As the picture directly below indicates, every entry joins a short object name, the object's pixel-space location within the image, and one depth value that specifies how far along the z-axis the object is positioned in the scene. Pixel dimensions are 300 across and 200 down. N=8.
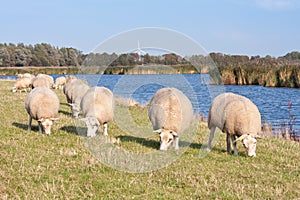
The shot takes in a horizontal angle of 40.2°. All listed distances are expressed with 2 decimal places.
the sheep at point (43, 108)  11.49
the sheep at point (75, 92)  16.00
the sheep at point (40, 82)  26.65
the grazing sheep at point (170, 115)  9.29
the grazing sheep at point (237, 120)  9.02
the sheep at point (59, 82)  36.78
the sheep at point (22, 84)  30.59
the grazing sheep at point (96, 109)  11.15
